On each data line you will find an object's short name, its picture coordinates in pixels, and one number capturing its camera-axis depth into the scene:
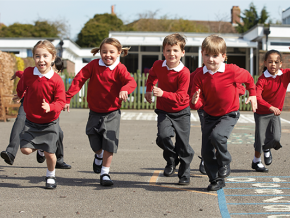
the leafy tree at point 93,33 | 51.19
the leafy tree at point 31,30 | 52.16
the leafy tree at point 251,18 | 56.97
